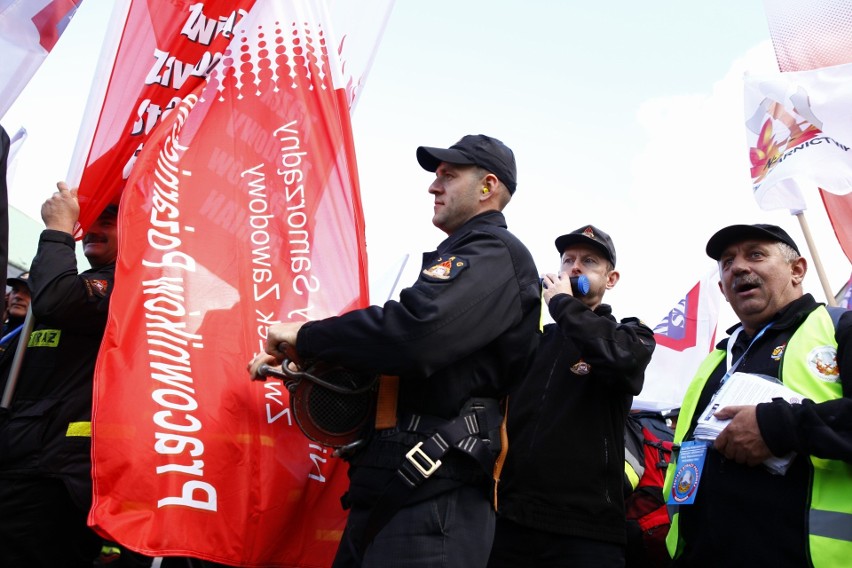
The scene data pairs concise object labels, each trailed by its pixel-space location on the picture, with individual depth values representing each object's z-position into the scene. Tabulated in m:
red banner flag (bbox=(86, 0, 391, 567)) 3.08
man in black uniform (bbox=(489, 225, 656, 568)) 3.59
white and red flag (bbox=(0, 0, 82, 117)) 3.04
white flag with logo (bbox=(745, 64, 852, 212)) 4.12
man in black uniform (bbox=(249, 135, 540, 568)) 2.64
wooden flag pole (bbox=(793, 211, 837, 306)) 4.49
